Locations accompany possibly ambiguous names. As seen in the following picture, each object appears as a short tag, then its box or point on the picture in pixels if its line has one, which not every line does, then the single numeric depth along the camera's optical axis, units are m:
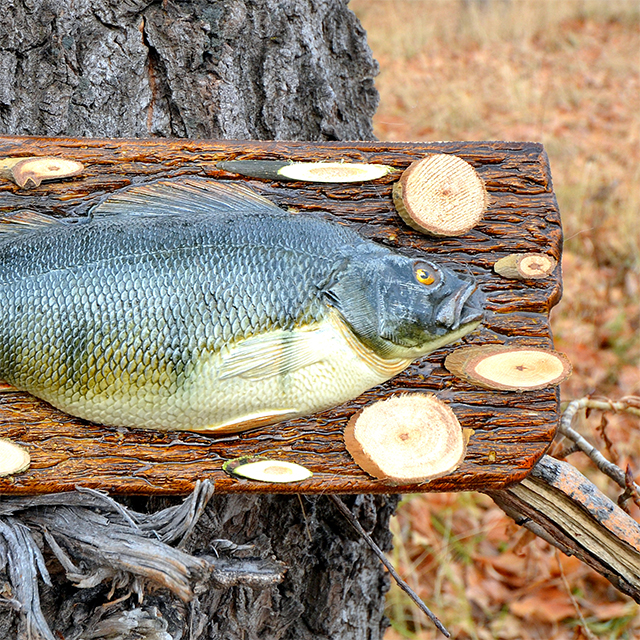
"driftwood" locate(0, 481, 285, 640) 1.06
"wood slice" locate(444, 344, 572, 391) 1.08
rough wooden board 1.07
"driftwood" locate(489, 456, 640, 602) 1.09
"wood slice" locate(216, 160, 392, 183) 1.11
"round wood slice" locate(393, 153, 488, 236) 1.09
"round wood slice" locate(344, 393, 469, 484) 1.06
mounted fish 1.05
